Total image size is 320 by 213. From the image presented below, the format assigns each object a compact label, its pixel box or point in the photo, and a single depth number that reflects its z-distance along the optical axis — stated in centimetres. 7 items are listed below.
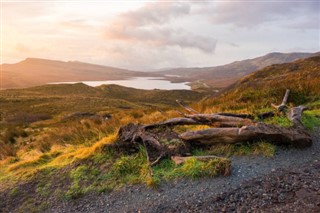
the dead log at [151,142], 536
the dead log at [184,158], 476
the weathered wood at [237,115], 617
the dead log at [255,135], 497
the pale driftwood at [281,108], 636
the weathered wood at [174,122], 622
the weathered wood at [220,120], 566
